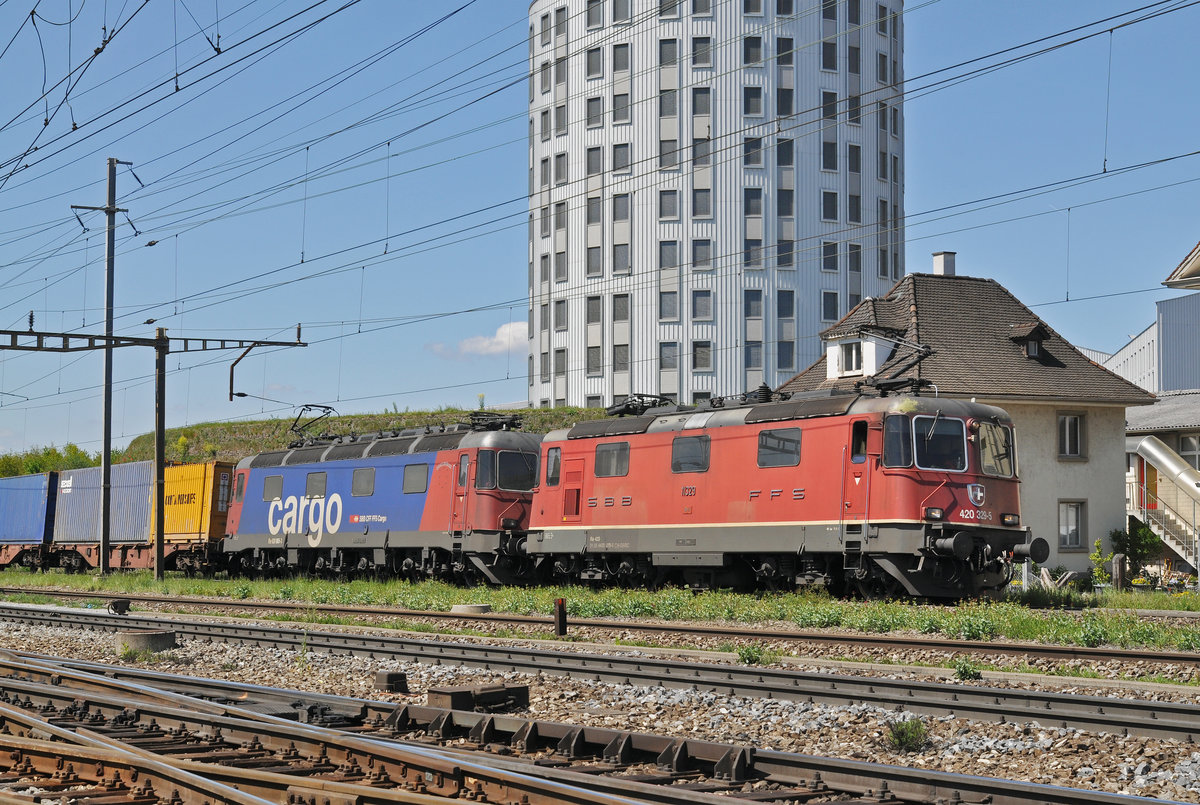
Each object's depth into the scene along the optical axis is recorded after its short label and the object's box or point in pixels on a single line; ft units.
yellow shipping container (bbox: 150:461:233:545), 122.72
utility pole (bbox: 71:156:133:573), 113.60
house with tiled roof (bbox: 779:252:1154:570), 112.16
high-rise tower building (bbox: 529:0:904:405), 205.36
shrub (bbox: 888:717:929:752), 30.01
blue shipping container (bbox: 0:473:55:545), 149.07
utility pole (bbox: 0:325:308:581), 103.50
